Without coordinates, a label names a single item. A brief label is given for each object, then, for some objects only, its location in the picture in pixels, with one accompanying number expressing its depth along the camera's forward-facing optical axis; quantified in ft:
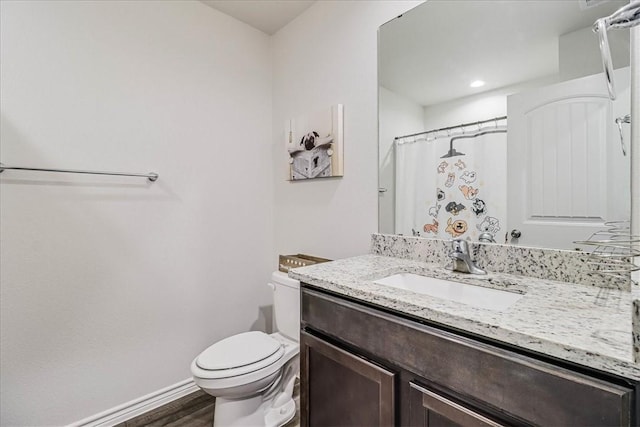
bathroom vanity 1.88
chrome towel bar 4.33
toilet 4.47
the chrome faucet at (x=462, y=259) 3.85
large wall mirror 3.27
